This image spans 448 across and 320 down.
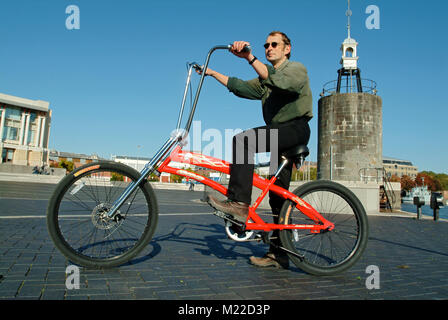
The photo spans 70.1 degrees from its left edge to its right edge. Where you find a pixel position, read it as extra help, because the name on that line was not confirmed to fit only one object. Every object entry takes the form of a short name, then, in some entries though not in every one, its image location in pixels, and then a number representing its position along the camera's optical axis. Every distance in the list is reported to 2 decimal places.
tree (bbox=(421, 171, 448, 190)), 143.88
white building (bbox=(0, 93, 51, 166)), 69.94
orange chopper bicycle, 3.04
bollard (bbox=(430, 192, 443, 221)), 12.20
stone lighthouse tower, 23.06
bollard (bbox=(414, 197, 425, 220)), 12.55
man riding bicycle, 3.07
